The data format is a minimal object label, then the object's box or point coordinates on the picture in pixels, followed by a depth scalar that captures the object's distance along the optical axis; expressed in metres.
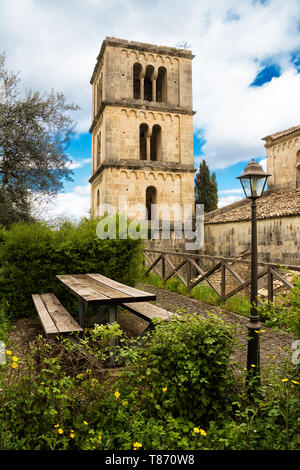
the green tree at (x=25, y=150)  12.77
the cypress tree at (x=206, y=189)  29.27
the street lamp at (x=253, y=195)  3.71
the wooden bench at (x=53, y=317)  3.98
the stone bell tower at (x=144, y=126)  17.98
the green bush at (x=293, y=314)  3.37
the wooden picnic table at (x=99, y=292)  4.03
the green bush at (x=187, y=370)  3.13
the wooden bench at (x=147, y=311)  4.34
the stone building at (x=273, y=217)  12.57
